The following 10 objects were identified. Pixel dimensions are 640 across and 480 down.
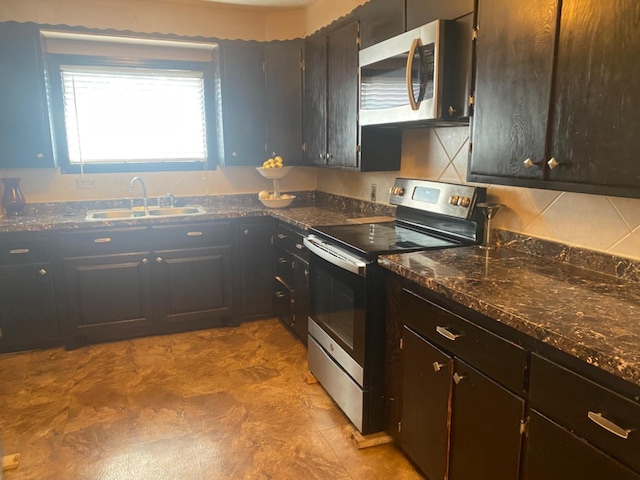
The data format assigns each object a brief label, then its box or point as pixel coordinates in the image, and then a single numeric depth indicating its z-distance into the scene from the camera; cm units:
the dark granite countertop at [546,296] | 115
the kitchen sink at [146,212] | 350
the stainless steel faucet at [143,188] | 368
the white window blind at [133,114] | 362
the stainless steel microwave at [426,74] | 198
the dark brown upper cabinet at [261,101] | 368
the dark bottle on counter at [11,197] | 336
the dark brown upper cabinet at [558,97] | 133
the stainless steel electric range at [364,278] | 215
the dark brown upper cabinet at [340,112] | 292
